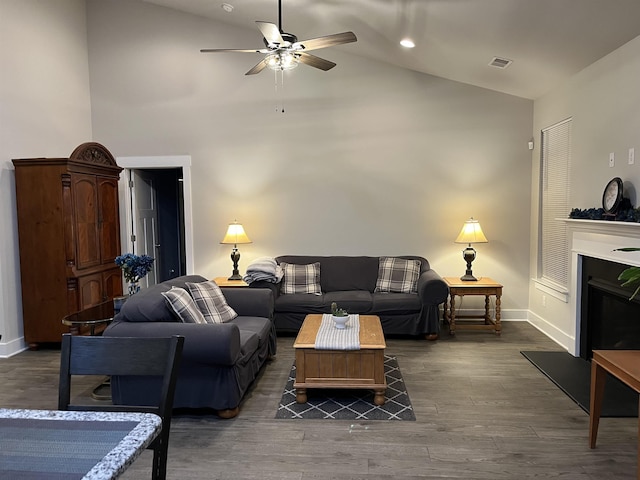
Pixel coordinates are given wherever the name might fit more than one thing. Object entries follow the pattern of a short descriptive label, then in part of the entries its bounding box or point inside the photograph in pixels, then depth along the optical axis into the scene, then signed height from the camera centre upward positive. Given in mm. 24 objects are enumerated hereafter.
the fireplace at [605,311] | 3588 -829
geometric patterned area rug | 3191 -1380
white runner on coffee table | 3369 -931
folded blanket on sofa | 5137 -633
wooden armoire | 4672 -230
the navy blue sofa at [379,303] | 4953 -967
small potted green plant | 3756 -836
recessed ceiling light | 4719 +1785
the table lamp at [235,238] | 5605 -273
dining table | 1054 -569
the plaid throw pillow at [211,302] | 3764 -721
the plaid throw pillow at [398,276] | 5344 -717
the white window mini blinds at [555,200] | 4855 +138
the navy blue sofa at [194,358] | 3037 -950
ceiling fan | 3275 +1281
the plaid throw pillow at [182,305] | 3320 -644
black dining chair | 1443 -466
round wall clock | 3631 +134
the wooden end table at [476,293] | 5180 -905
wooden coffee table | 3375 -1129
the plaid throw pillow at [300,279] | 5426 -756
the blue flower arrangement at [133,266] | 3789 -398
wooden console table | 2537 -891
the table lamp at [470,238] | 5387 -283
